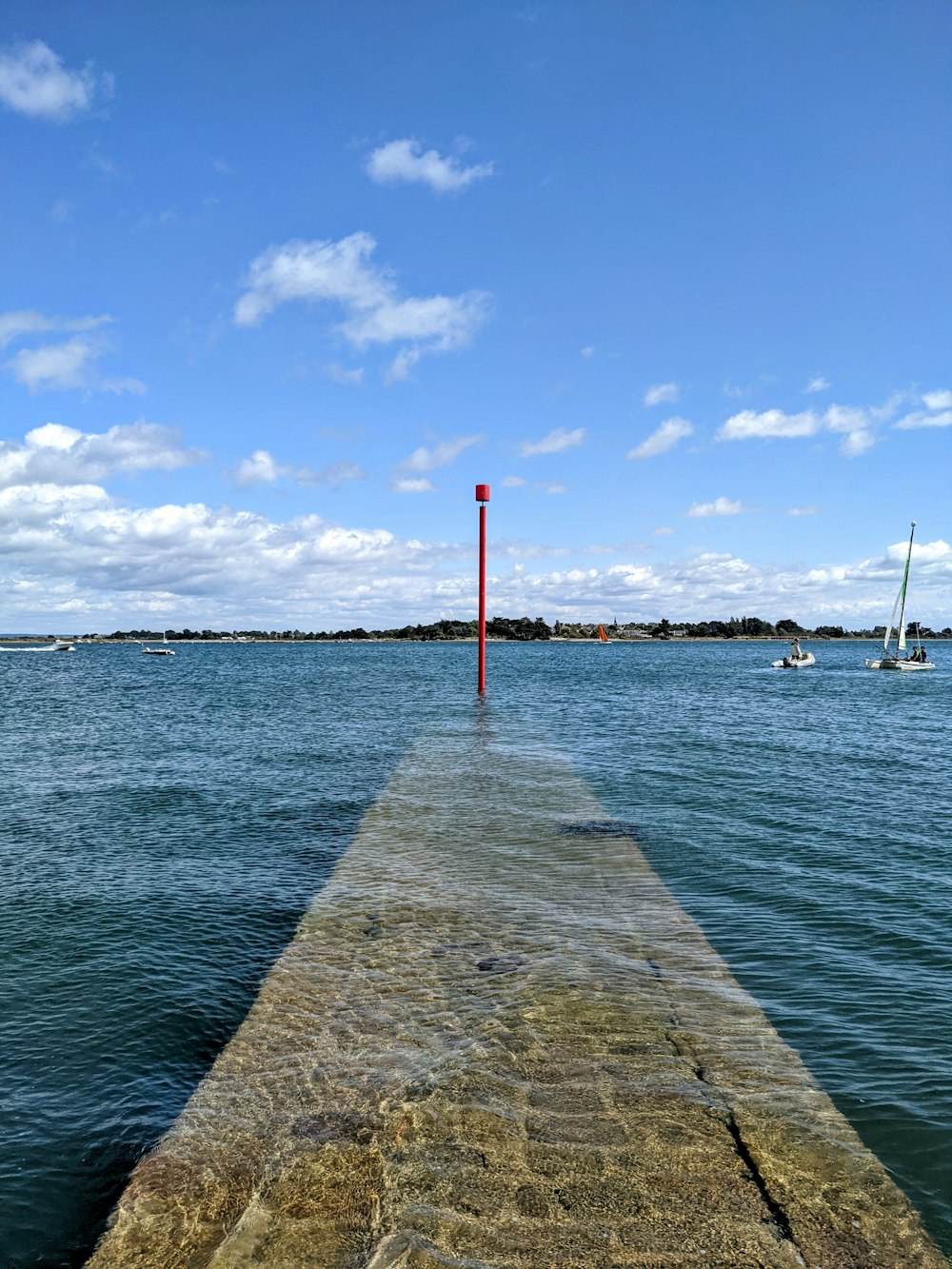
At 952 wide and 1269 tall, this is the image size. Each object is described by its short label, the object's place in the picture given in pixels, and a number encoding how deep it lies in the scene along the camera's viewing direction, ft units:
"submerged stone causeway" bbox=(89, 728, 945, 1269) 14.70
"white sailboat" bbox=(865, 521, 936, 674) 251.19
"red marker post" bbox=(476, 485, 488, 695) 135.64
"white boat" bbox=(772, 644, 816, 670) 297.33
